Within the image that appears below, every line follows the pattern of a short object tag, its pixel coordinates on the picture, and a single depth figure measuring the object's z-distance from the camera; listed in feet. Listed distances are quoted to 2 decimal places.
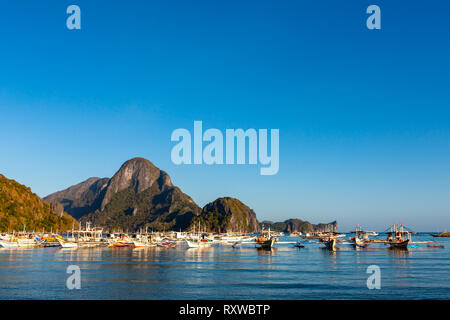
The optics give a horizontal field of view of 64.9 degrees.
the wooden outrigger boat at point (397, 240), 395.96
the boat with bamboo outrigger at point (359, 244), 431.31
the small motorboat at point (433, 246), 479.99
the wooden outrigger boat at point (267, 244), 395.03
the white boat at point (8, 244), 415.44
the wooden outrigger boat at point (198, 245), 440.45
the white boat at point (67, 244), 413.43
